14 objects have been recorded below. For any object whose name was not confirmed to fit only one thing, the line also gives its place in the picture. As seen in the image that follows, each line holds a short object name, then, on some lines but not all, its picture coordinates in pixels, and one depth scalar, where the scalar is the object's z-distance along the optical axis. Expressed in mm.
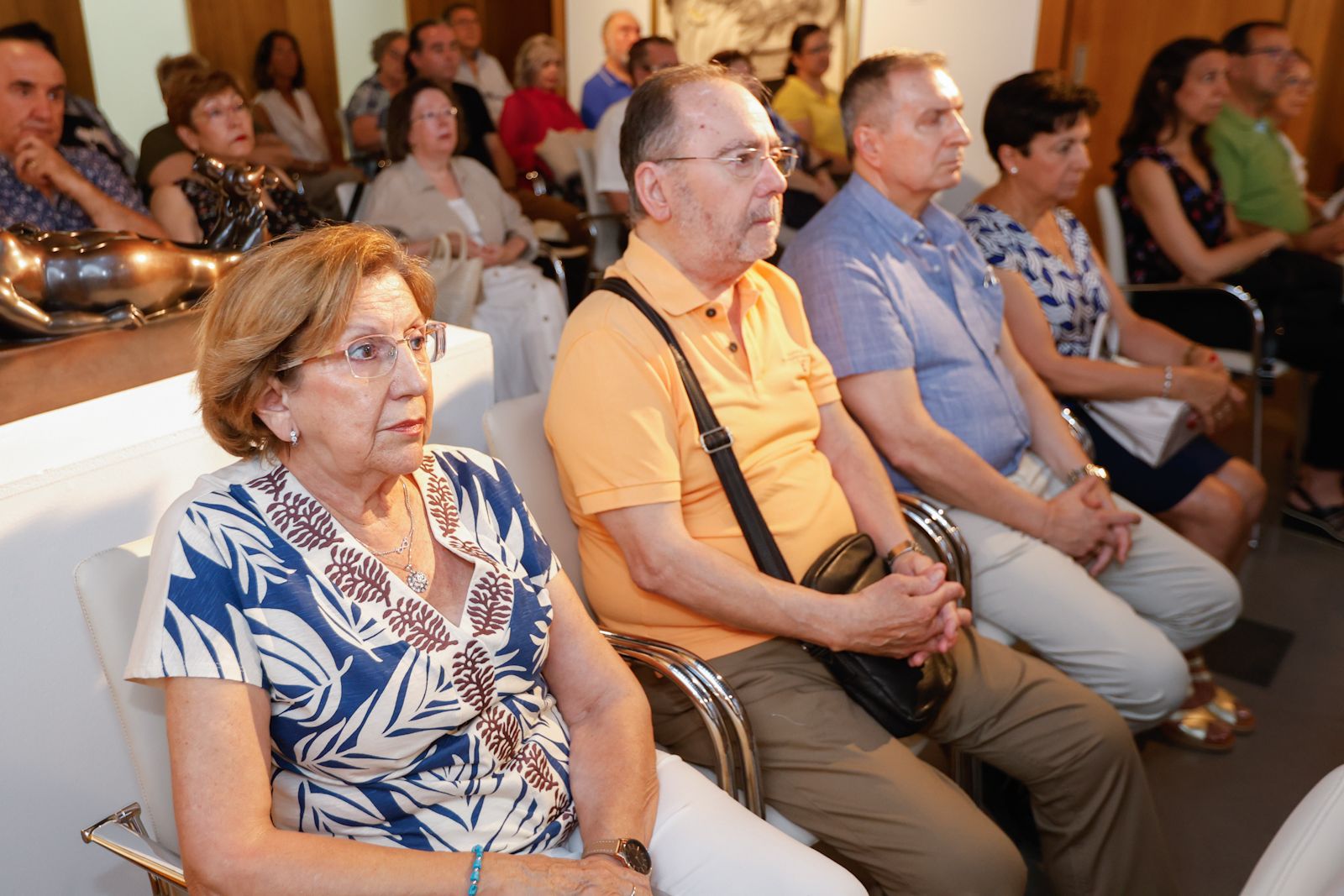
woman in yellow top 5684
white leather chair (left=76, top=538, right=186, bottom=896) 1195
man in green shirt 3910
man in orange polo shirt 1514
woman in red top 5801
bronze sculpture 1548
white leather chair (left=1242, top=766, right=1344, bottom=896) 827
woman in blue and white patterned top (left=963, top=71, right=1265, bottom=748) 2559
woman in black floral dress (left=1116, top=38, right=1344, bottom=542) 3445
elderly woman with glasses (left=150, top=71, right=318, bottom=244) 2926
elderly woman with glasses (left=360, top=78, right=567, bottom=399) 3732
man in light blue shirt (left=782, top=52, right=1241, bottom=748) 1990
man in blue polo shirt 5871
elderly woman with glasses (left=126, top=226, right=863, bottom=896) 1093
